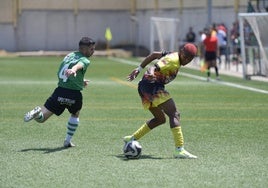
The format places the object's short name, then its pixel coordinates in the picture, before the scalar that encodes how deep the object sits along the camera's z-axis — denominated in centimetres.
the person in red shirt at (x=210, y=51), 3108
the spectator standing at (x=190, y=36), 4775
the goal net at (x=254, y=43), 3075
